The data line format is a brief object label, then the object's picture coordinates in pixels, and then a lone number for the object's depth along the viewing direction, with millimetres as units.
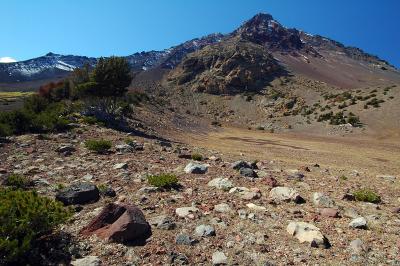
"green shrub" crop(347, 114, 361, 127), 53891
